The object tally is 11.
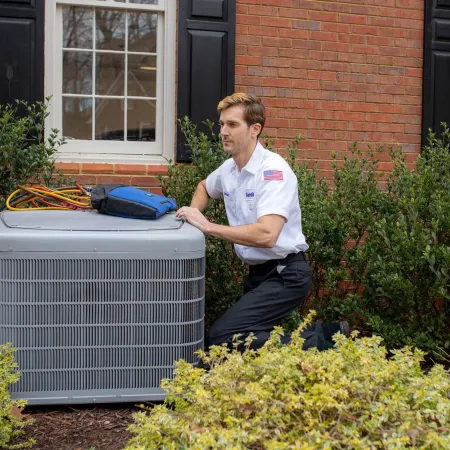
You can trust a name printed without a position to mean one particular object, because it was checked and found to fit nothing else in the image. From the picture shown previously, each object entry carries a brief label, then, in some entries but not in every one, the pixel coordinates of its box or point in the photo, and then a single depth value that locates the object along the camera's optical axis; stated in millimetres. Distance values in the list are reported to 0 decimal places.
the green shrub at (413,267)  4828
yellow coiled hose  4266
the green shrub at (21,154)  4875
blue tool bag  3887
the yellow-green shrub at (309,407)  2238
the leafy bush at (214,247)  5062
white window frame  5902
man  3979
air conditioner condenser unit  3600
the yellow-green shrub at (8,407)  3207
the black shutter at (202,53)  6004
